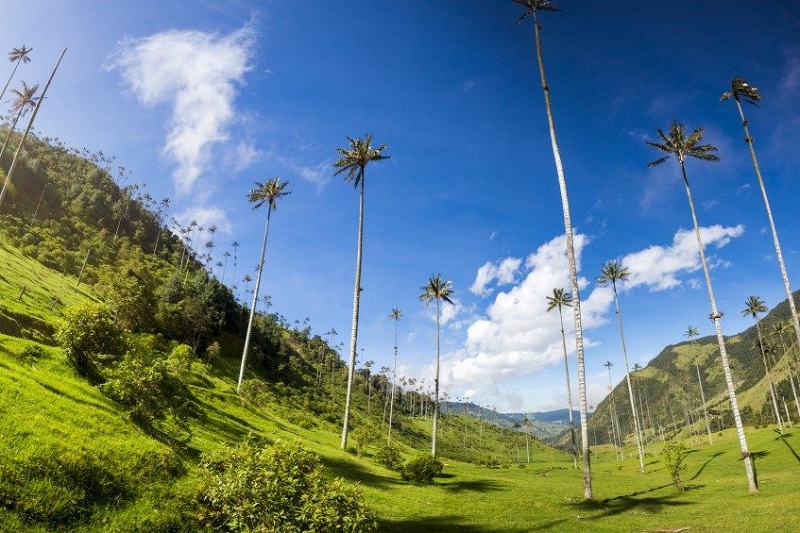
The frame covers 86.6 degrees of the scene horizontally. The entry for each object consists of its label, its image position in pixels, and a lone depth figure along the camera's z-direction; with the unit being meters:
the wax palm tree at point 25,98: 55.08
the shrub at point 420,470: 43.13
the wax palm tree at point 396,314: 133.00
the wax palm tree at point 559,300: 89.38
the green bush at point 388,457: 50.41
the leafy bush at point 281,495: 13.70
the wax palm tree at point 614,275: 77.00
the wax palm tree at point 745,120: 37.56
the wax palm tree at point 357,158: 52.81
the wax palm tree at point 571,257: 31.12
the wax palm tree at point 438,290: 74.81
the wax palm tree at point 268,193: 68.69
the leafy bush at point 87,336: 25.05
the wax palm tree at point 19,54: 57.72
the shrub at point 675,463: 42.88
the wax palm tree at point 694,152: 37.88
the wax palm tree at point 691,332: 130.75
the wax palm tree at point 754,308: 95.07
